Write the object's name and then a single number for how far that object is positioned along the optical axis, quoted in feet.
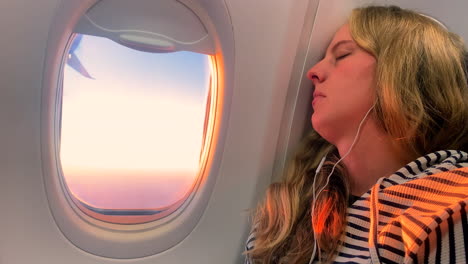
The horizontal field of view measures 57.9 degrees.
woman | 3.36
